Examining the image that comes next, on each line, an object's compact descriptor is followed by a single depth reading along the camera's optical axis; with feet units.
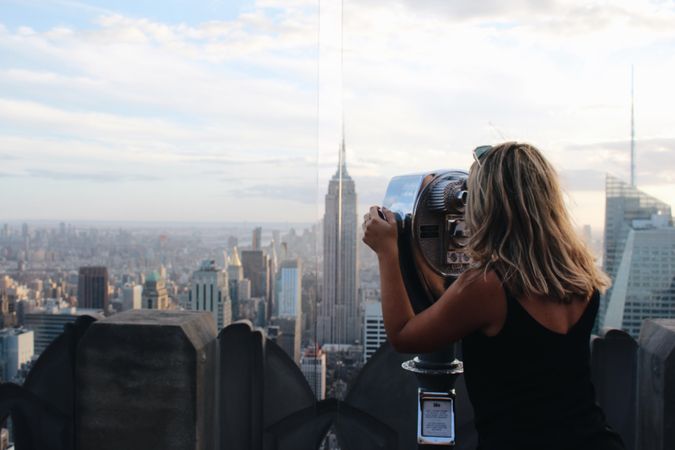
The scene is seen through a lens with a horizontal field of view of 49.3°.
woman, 6.26
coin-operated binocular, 8.05
